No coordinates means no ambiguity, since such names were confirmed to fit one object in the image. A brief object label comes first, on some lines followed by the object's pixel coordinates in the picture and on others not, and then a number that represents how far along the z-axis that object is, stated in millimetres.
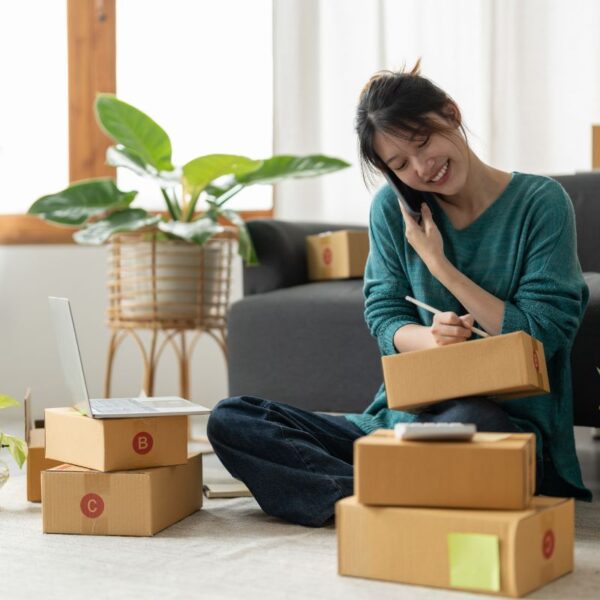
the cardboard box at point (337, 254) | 3854
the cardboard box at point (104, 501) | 2901
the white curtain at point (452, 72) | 5023
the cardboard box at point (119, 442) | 2903
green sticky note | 2500
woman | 2881
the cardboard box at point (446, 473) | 2525
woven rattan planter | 4064
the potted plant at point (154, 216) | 4003
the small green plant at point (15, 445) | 3125
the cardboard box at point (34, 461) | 3201
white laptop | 2893
